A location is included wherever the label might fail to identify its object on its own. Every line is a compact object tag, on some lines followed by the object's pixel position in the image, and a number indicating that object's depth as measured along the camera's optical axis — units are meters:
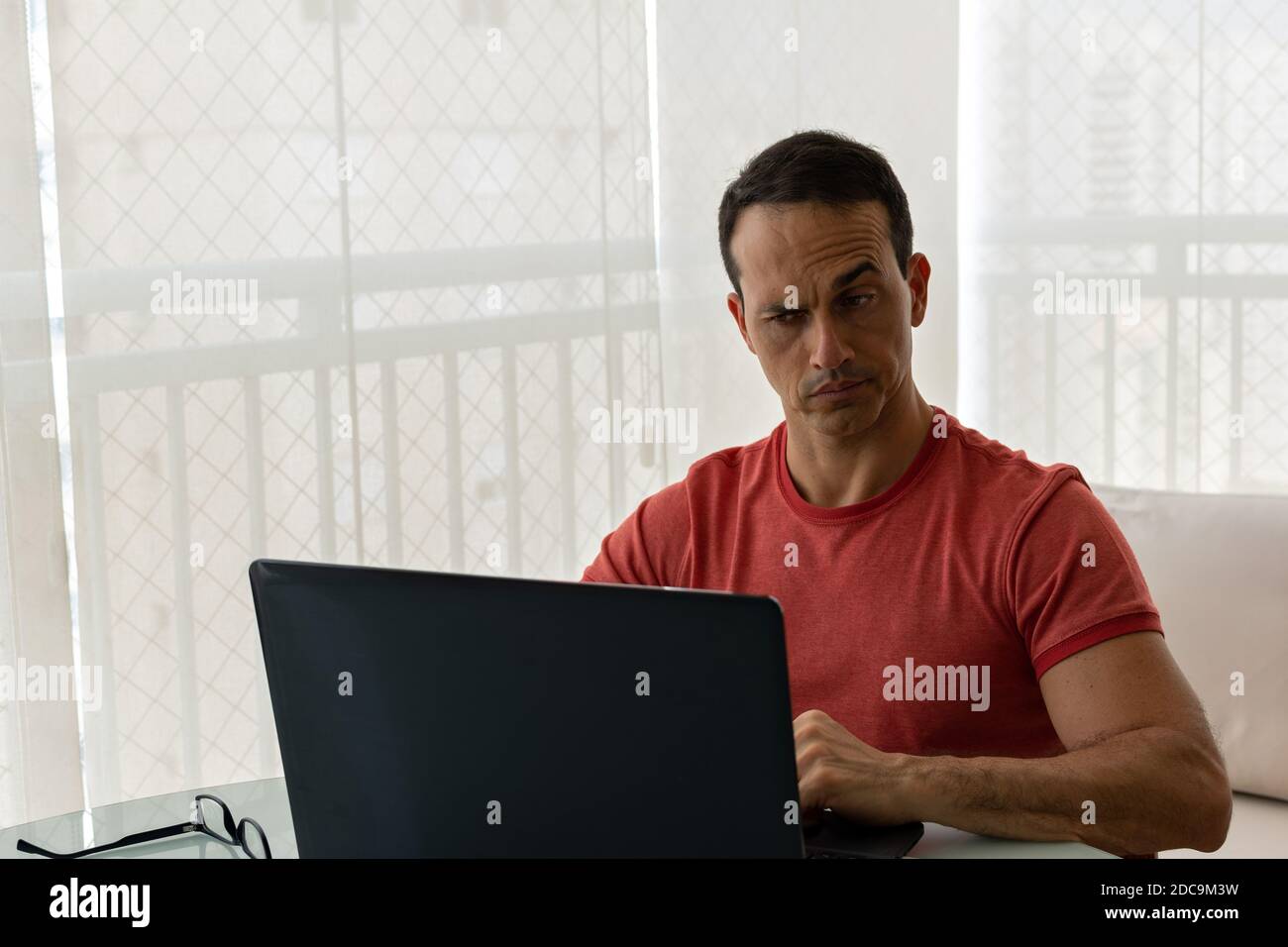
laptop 0.79
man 1.13
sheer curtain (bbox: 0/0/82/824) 2.17
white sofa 1.86
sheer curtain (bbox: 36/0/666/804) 2.30
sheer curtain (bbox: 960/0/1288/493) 3.06
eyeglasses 1.24
